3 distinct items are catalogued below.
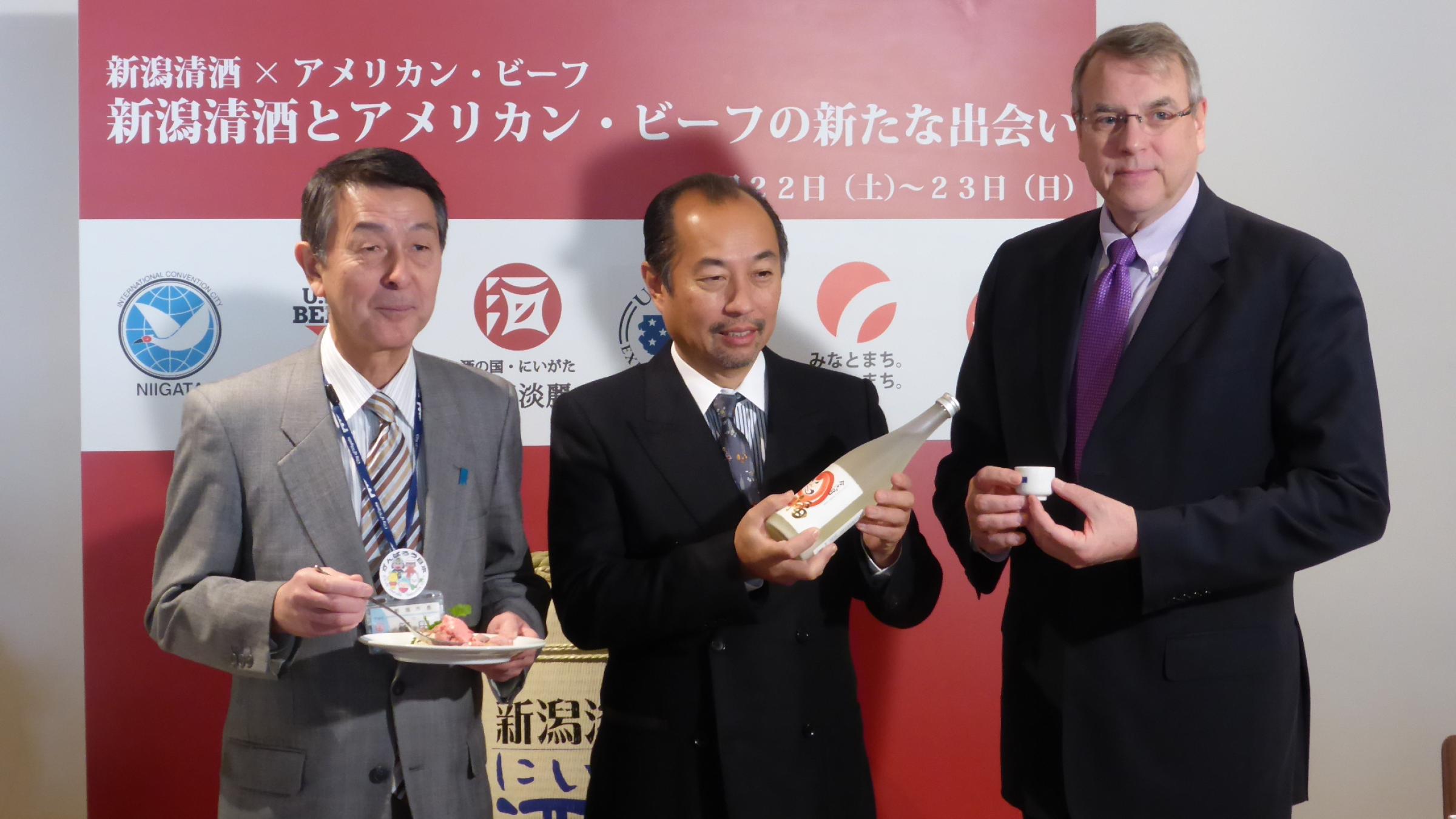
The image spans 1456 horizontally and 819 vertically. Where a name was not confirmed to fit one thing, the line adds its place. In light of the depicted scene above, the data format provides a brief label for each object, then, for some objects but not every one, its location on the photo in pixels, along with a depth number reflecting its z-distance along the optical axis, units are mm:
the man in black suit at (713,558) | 2023
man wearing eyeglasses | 1896
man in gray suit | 1979
